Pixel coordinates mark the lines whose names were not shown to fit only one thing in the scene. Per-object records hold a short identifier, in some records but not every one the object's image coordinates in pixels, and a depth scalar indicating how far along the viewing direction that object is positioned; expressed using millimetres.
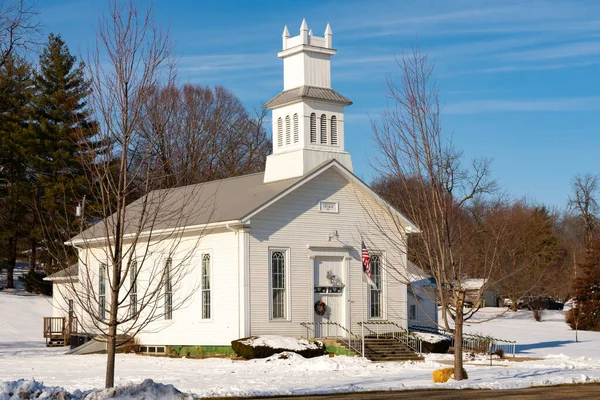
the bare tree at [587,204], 90000
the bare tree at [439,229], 21594
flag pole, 33025
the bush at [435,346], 33375
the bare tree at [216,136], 62969
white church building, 31156
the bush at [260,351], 29422
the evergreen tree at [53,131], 51688
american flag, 30906
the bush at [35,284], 54028
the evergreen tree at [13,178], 53938
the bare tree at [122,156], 15898
